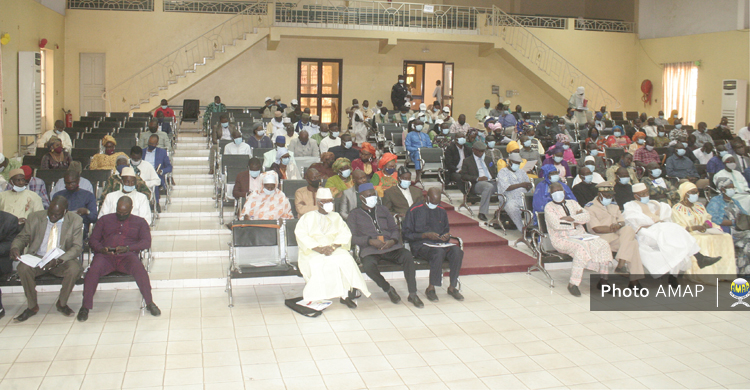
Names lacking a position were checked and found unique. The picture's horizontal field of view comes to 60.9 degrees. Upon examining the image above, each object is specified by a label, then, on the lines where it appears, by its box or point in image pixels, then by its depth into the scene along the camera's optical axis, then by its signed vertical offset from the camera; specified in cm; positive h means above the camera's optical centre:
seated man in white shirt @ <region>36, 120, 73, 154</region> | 1235 +9
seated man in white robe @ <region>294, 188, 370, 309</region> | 703 -123
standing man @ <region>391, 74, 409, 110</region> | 1898 +166
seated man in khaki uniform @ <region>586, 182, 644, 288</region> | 791 -98
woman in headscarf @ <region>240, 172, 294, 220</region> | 812 -75
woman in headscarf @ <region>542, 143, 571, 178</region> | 1050 -12
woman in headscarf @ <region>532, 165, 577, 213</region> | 893 -54
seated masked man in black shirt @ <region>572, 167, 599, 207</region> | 972 -54
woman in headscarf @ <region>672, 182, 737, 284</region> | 826 -102
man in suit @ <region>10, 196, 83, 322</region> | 658 -113
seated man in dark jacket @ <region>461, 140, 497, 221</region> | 1066 -43
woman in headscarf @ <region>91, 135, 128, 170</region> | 1045 -30
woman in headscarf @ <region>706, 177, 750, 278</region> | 852 -85
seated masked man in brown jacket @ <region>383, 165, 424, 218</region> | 893 -68
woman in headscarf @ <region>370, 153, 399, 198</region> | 979 -43
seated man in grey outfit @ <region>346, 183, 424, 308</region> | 739 -108
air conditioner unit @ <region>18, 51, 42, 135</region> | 1462 +113
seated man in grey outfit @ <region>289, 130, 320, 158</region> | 1230 -3
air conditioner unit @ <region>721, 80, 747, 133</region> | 1870 +163
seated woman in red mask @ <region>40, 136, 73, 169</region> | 995 -26
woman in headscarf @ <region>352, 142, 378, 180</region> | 1028 -23
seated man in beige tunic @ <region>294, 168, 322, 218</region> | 833 -66
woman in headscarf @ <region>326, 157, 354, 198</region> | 934 -42
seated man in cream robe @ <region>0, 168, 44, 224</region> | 773 -75
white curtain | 2064 +221
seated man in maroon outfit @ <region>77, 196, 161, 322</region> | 663 -114
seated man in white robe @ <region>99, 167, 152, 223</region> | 791 -71
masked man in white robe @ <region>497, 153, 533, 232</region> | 991 -55
